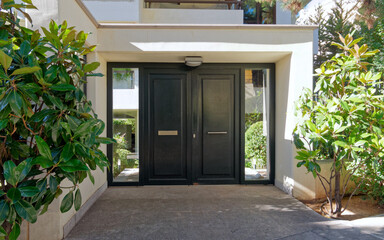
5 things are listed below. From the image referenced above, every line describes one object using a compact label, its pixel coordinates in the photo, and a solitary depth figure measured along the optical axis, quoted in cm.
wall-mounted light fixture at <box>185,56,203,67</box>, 498
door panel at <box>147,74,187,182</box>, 544
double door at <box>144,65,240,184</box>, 544
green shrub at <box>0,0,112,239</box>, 175
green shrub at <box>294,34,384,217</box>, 346
